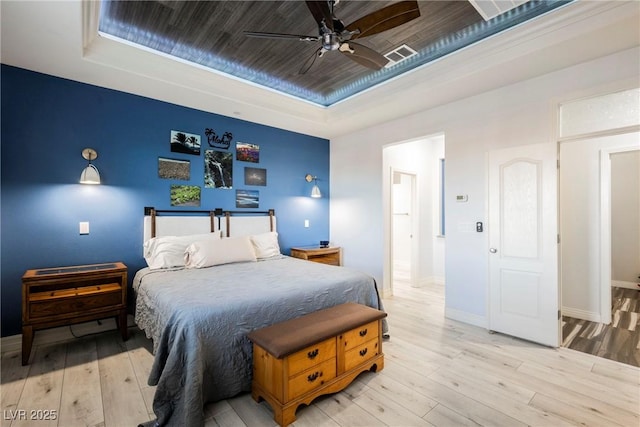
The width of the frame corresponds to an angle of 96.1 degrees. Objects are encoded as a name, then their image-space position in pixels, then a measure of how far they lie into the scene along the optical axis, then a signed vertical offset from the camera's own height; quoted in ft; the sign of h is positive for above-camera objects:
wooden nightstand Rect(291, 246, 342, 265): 14.71 -2.13
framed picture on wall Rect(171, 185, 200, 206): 11.96 +0.84
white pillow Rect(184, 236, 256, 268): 10.51 -1.45
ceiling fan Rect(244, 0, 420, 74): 6.18 +4.40
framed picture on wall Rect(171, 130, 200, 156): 11.94 +3.06
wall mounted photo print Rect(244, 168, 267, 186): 14.12 +1.90
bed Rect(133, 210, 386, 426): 5.79 -2.39
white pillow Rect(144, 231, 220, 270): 10.28 -1.32
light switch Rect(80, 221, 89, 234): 9.95 -0.41
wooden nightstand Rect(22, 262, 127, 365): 8.02 -2.43
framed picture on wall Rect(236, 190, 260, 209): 13.83 +0.77
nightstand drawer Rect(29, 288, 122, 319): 8.13 -2.67
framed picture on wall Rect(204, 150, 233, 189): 12.82 +2.08
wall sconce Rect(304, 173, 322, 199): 16.16 +1.53
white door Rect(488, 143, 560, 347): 9.37 -1.06
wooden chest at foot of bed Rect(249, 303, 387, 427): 5.87 -3.22
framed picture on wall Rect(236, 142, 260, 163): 13.84 +3.05
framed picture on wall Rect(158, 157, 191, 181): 11.65 +1.92
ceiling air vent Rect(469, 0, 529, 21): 7.31 +5.37
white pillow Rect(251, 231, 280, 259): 12.83 -1.41
